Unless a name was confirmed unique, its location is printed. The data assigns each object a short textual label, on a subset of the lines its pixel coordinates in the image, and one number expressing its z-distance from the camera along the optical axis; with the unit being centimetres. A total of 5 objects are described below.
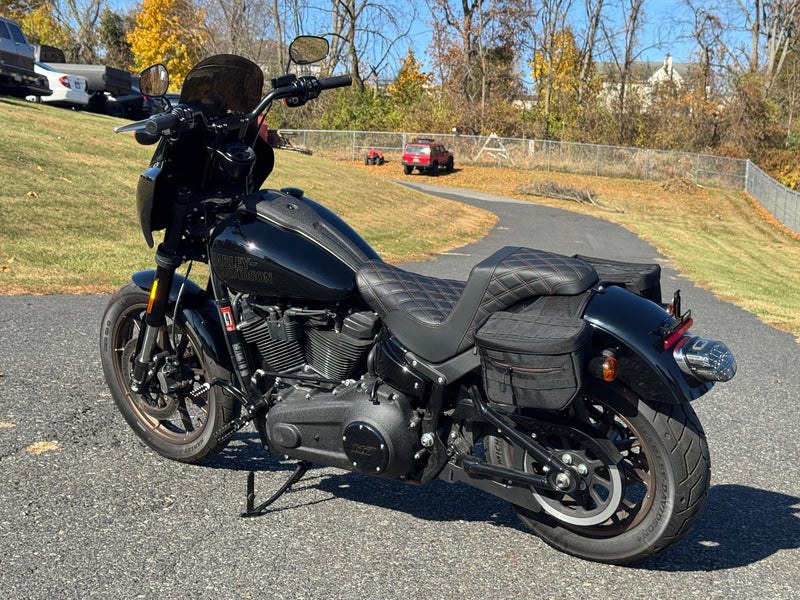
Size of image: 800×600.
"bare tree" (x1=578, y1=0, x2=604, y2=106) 5597
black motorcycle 322
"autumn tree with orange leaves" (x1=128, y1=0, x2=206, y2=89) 5662
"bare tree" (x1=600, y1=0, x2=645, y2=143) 5047
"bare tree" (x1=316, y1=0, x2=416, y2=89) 5542
